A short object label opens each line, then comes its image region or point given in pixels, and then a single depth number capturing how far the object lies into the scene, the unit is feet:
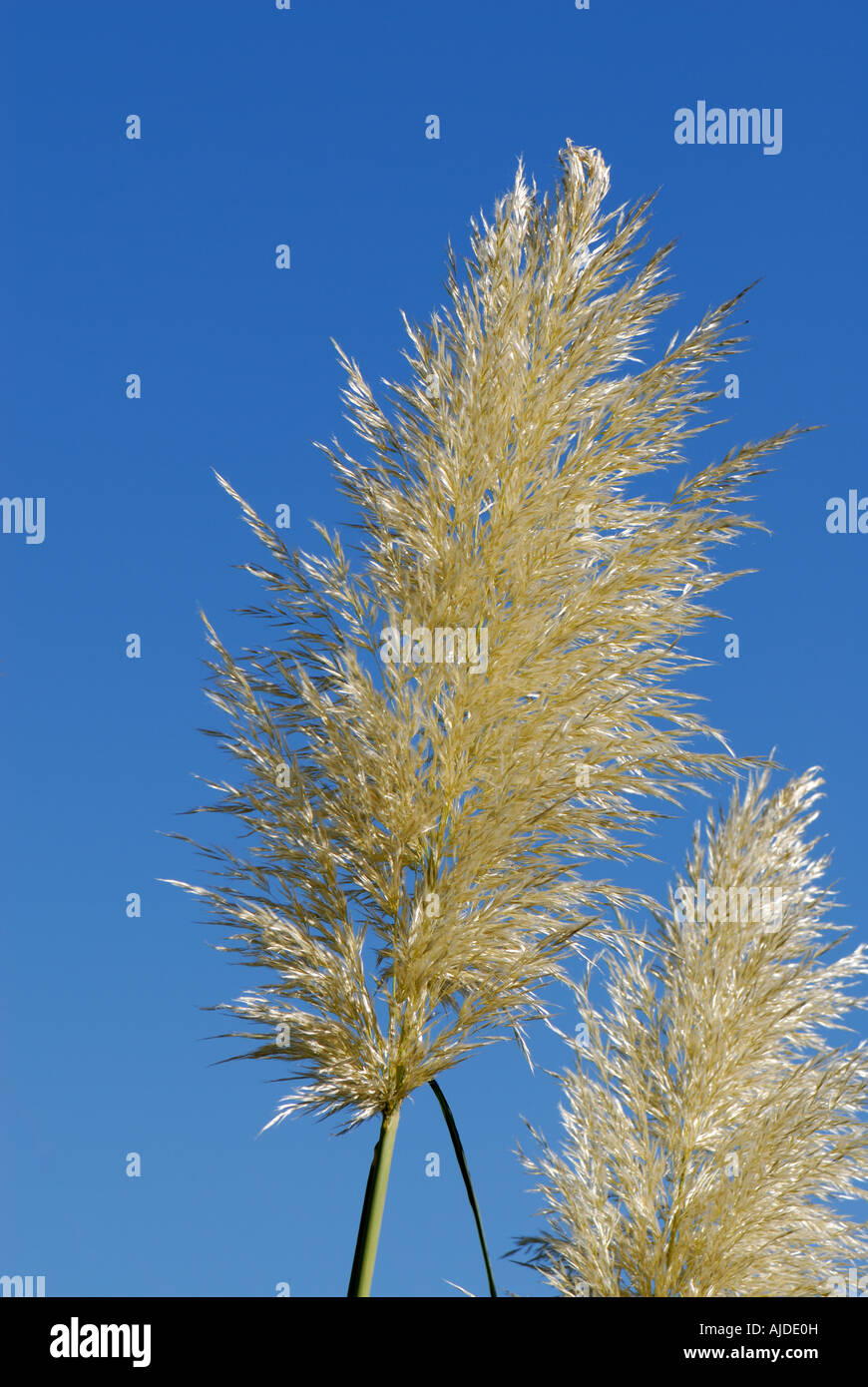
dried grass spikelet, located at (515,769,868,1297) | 10.19
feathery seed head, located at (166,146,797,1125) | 8.47
